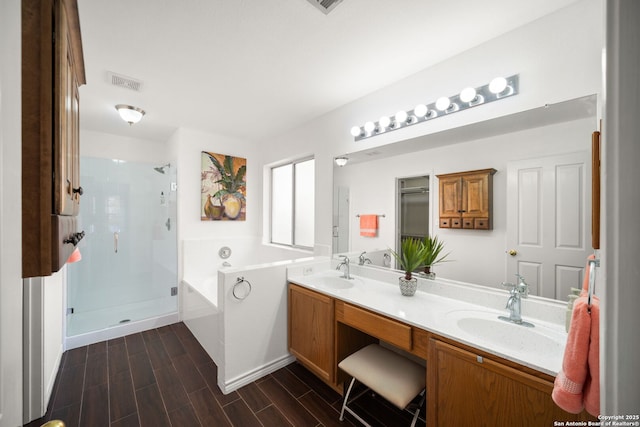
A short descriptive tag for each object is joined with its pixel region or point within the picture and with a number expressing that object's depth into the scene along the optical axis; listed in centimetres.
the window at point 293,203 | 305
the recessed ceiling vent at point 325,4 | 132
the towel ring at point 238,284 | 194
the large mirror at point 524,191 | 132
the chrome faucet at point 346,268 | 230
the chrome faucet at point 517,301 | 138
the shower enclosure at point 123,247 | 293
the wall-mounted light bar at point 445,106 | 151
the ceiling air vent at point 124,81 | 200
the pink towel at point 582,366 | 72
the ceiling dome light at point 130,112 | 250
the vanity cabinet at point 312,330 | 187
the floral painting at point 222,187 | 336
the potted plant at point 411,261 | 181
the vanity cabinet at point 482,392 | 99
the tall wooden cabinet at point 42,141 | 60
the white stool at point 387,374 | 139
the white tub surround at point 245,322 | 194
